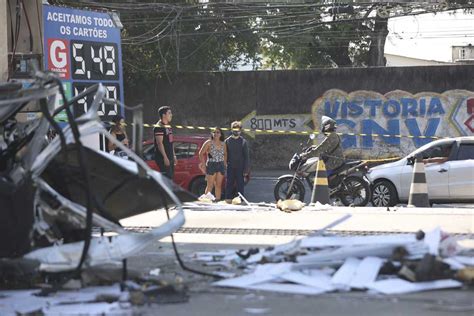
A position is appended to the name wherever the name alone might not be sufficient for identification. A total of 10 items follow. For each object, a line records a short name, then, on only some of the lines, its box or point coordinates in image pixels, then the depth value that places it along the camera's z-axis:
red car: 15.33
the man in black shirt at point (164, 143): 11.72
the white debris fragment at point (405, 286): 5.56
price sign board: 11.66
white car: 13.30
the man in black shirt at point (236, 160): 12.48
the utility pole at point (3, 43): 10.05
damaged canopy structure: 5.50
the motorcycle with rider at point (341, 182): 12.88
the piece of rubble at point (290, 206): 10.38
